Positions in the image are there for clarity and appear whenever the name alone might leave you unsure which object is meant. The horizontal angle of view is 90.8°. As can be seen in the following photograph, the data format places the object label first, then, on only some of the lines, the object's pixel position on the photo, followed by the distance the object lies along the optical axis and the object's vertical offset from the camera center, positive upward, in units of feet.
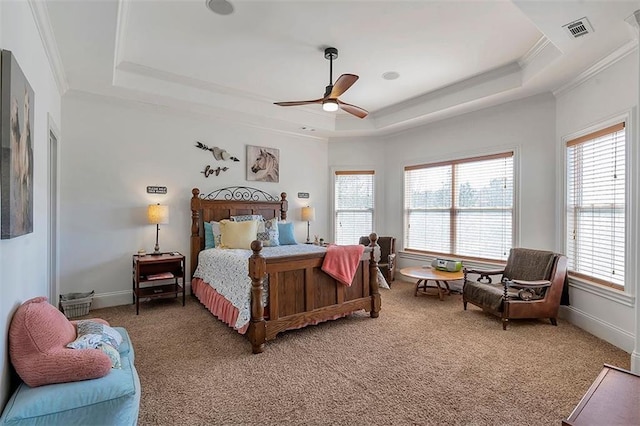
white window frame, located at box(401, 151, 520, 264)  14.43 +1.88
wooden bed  9.57 -2.88
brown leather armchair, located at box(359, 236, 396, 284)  17.90 -2.51
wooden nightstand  13.00 -2.79
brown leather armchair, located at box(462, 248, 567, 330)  11.28 -2.99
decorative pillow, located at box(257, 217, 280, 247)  14.97 -1.03
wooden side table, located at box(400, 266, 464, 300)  14.14 -2.92
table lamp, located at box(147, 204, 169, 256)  13.67 -0.11
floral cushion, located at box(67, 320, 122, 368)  5.88 -2.56
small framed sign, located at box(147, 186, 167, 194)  14.53 +1.02
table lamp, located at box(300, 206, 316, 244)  18.92 -0.14
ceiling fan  9.71 +4.02
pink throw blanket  11.23 -1.81
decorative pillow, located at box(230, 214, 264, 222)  15.69 -0.32
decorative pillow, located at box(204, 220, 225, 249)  14.85 -1.08
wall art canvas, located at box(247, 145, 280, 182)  17.44 +2.72
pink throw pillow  5.04 -2.38
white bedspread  9.89 -2.25
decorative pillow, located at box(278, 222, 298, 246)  16.07 -1.19
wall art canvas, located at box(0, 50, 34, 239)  5.00 +1.08
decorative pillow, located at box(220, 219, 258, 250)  13.99 -1.00
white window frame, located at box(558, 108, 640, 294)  9.48 -0.08
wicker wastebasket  12.20 -3.61
